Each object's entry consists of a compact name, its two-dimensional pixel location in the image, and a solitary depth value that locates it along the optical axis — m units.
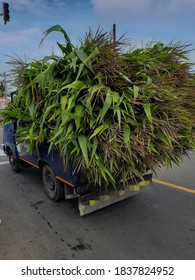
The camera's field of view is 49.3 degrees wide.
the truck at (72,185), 2.95
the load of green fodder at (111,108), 2.38
